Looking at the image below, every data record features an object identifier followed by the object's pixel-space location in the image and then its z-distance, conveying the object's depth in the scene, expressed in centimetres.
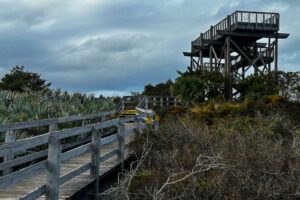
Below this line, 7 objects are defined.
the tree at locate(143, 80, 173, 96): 5520
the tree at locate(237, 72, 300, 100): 3638
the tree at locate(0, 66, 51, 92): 5418
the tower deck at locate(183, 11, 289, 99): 4259
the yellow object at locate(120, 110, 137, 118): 3068
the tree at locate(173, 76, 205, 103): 3938
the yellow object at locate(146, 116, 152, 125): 1699
